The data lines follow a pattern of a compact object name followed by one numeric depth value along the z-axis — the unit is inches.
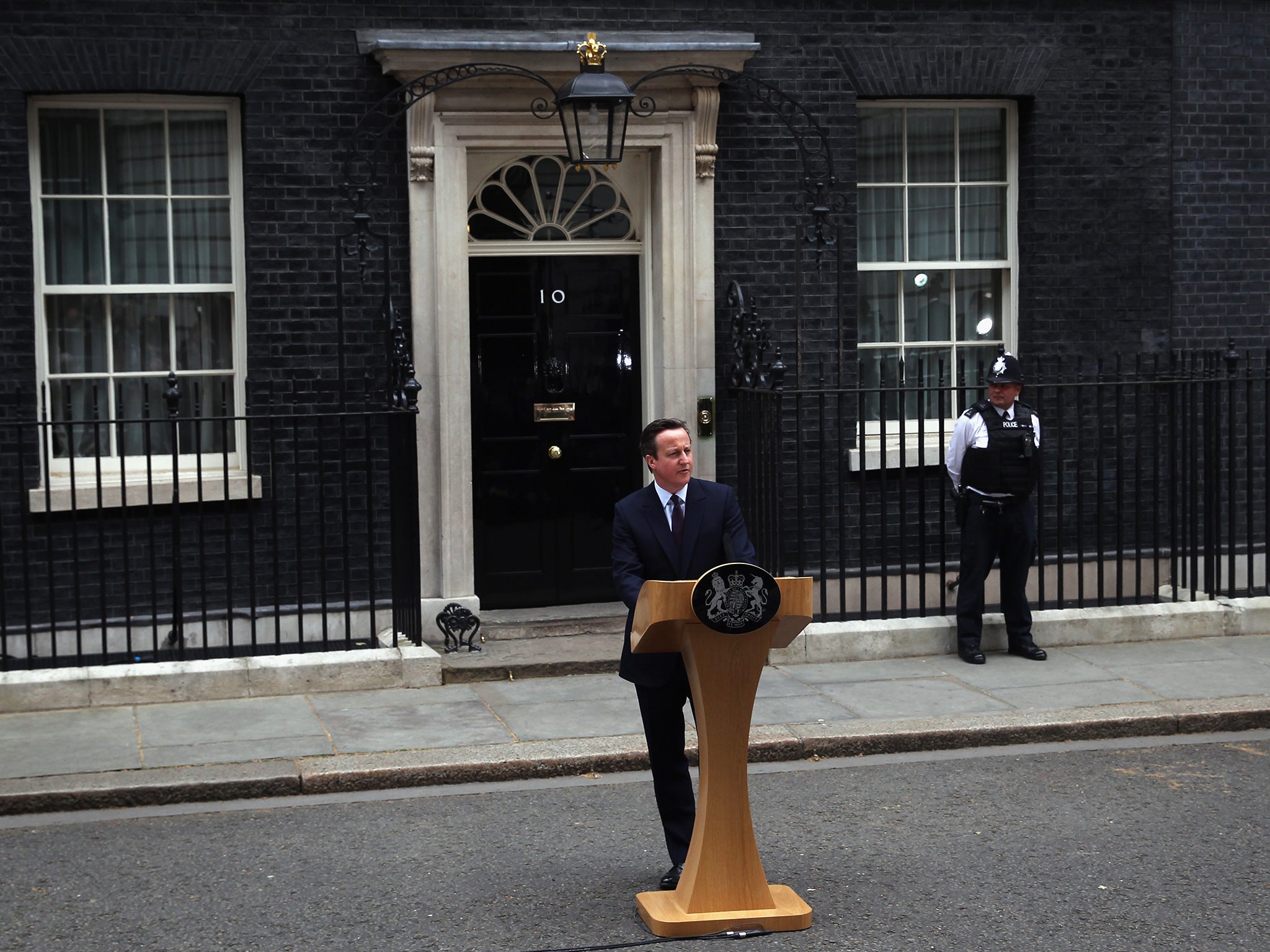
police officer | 353.4
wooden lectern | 195.8
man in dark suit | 212.2
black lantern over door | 343.6
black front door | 398.0
